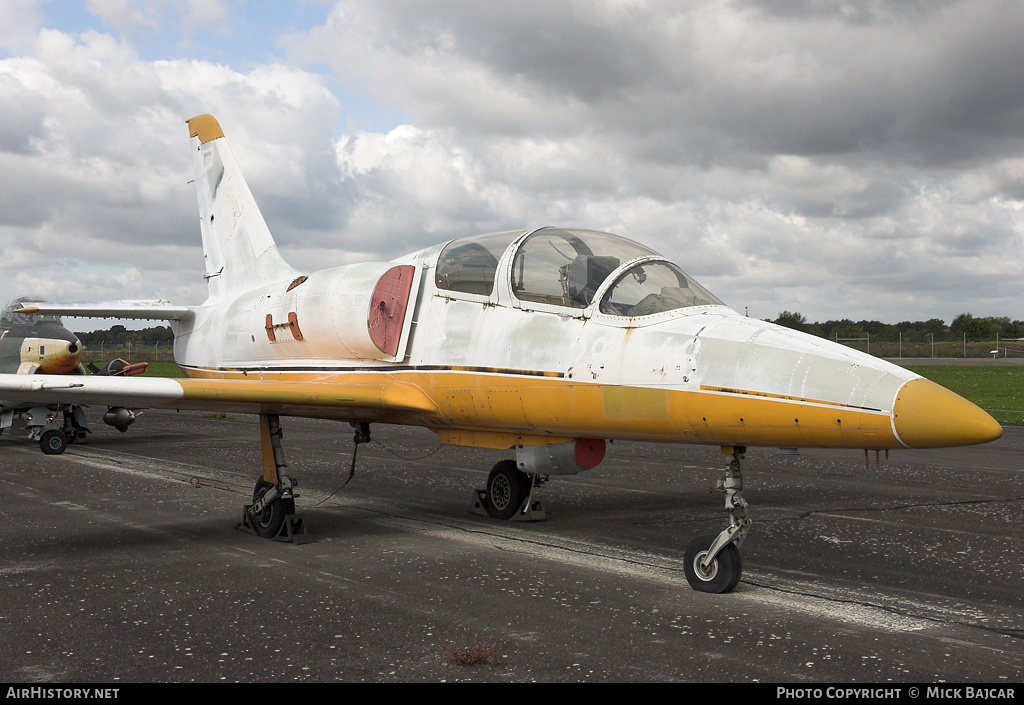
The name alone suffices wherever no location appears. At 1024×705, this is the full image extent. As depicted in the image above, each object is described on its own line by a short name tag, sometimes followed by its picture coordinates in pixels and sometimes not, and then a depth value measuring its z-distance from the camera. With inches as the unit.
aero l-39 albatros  212.5
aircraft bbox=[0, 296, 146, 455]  681.0
